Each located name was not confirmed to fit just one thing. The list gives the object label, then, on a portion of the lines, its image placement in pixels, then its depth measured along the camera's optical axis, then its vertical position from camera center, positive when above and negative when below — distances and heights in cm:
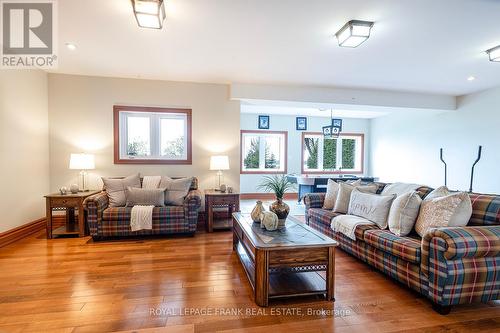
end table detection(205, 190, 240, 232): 407 -69
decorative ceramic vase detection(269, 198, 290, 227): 263 -51
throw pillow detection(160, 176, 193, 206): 395 -46
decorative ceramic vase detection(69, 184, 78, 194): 385 -44
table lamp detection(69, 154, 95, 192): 386 -4
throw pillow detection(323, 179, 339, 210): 374 -51
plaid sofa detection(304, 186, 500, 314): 188 -78
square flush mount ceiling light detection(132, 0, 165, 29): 215 +131
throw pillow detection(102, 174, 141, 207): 377 -45
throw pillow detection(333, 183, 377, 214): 348 -47
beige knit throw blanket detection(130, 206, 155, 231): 352 -82
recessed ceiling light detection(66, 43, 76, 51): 309 +139
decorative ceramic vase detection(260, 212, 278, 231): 248 -59
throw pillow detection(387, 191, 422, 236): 252 -53
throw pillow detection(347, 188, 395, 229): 280 -53
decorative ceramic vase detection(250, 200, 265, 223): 275 -56
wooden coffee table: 205 -84
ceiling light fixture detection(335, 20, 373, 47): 251 +132
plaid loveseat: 350 -82
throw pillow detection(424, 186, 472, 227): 222 -46
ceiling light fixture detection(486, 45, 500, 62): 310 +135
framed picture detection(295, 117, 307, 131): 760 +112
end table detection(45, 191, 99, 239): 361 -67
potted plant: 260 -47
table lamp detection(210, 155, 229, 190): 430 -5
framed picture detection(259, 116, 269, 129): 736 +111
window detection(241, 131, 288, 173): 747 +26
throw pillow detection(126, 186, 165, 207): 377 -55
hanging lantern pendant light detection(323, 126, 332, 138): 583 +70
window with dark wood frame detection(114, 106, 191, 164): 443 +44
